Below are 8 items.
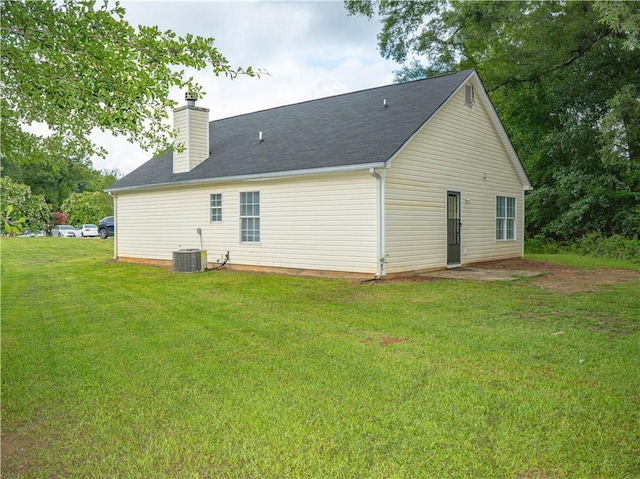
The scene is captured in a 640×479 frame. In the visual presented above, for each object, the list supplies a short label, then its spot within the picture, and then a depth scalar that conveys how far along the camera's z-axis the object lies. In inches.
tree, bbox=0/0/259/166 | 144.1
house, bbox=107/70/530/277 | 433.7
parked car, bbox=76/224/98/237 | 1566.2
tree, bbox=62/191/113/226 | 1862.7
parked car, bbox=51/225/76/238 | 1569.9
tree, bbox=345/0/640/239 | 700.7
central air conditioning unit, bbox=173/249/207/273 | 516.7
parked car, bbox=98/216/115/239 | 1284.4
